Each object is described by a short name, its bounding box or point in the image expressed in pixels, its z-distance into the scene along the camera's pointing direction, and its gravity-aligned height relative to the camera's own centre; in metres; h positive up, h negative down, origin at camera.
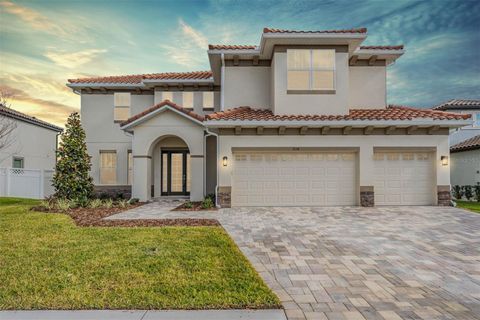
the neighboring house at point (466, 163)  15.81 +0.21
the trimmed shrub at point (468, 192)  15.35 -1.51
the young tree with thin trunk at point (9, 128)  12.71 +2.43
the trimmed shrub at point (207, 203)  11.25 -1.58
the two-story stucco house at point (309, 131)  11.37 +1.59
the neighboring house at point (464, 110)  19.28 +4.06
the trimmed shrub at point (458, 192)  16.11 -1.57
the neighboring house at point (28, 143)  16.34 +1.66
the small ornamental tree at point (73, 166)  12.44 +0.02
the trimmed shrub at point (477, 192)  14.65 -1.42
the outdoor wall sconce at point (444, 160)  11.61 +0.27
